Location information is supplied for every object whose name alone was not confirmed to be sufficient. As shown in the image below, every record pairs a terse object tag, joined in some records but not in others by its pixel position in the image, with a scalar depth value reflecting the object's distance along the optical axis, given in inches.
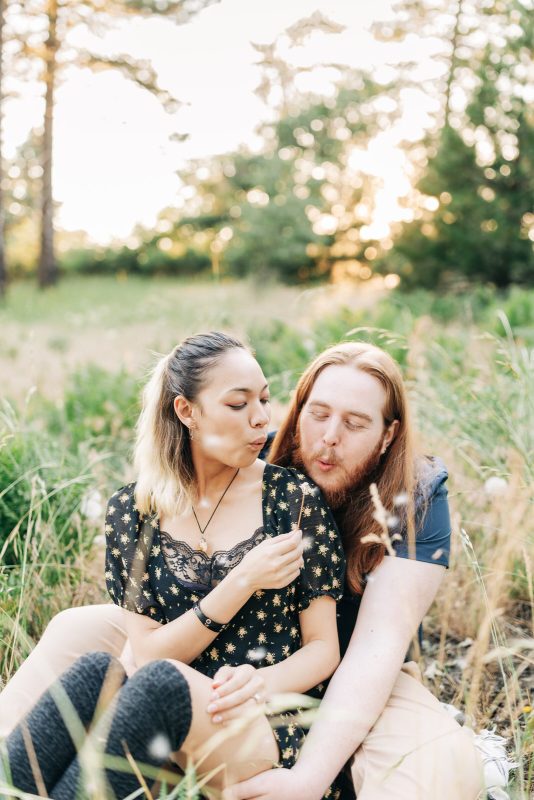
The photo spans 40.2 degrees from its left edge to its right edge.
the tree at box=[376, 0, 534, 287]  362.9
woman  73.1
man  70.8
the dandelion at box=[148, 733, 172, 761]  62.6
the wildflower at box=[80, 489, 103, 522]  114.8
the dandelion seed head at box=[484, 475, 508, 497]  109.6
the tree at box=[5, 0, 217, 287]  453.1
